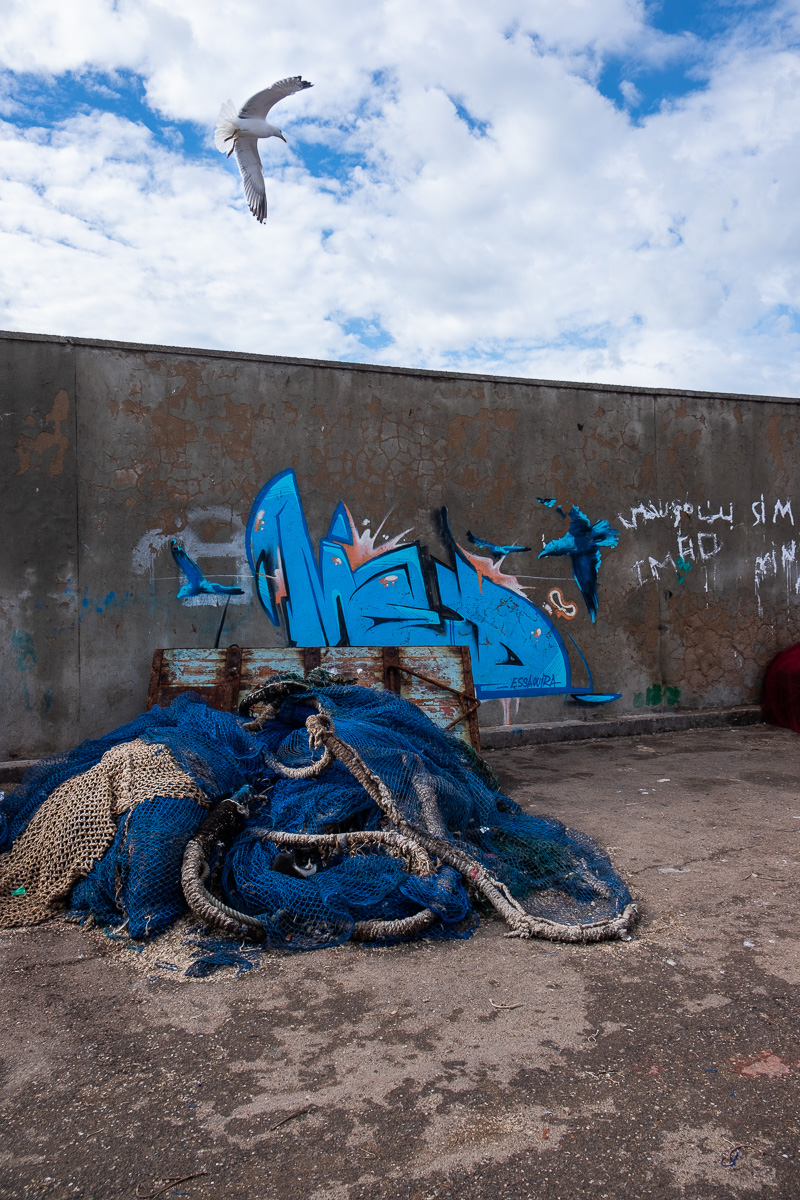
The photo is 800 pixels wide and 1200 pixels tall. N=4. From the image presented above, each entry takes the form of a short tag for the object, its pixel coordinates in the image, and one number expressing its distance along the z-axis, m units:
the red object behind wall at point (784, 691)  7.77
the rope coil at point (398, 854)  3.06
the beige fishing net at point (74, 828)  3.42
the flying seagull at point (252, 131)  6.09
